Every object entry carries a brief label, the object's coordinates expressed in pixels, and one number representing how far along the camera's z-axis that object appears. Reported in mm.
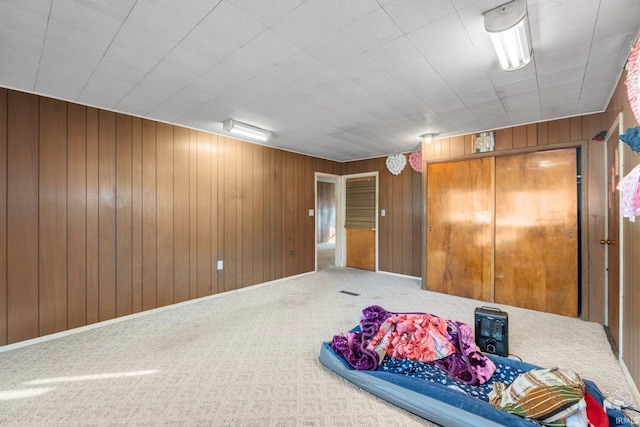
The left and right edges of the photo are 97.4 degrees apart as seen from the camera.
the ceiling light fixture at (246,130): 3622
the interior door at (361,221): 6047
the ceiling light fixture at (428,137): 4246
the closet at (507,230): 3500
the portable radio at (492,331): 2434
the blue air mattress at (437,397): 1578
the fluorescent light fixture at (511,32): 1591
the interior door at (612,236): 2604
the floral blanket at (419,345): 2137
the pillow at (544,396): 1529
